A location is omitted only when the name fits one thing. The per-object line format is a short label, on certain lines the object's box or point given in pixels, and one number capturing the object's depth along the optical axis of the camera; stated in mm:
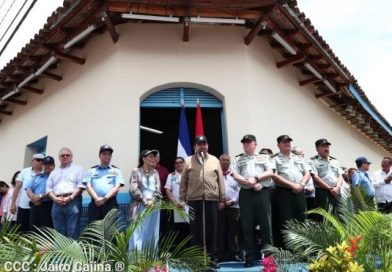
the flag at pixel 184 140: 6418
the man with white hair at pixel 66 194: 5141
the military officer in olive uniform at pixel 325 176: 5398
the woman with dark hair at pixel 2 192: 7234
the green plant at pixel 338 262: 3123
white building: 6305
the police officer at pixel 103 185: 5074
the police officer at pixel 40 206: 5398
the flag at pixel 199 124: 5922
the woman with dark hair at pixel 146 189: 5004
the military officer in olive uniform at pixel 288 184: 5051
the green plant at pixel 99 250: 2891
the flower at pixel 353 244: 3262
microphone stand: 4478
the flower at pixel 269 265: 3390
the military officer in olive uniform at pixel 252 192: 4793
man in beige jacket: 4699
